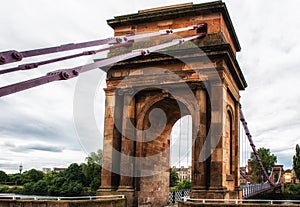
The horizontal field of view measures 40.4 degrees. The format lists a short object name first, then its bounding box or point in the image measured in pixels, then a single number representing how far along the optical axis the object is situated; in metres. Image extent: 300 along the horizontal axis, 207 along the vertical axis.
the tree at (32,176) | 83.69
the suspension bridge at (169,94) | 18.34
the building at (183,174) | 124.19
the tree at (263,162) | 81.38
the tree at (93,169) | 56.44
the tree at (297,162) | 74.80
